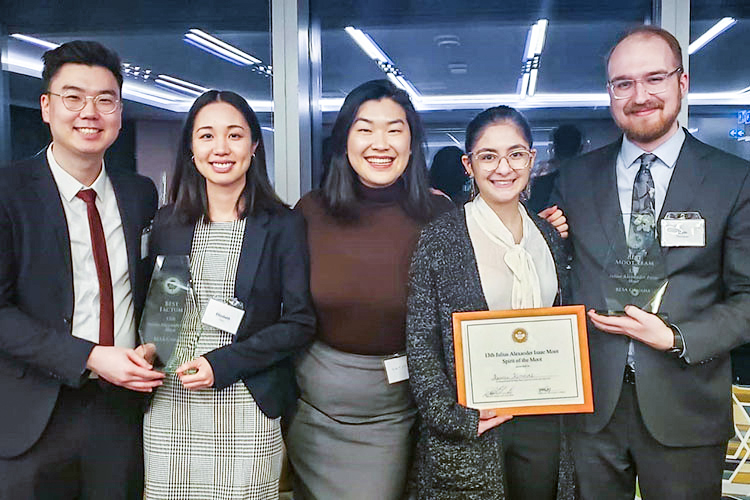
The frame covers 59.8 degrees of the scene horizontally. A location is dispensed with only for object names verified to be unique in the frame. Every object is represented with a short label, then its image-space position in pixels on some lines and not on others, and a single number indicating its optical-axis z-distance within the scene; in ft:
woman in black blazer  6.07
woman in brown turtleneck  6.51
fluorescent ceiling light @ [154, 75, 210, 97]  10.41
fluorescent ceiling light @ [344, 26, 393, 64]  10.68
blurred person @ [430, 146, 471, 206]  9.02
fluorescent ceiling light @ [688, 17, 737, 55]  9.41
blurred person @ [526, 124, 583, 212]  7.61
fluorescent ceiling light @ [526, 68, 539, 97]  11.01
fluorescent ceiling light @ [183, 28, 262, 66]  10.36
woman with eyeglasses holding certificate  5.90
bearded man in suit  5.87
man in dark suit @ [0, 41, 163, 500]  5.74
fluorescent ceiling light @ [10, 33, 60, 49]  10.71
